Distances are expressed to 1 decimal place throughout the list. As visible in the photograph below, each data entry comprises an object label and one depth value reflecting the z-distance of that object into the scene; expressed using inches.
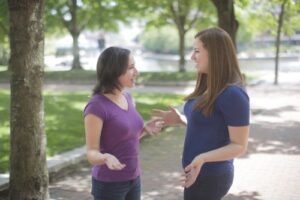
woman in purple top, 124.2
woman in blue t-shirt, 115.4
